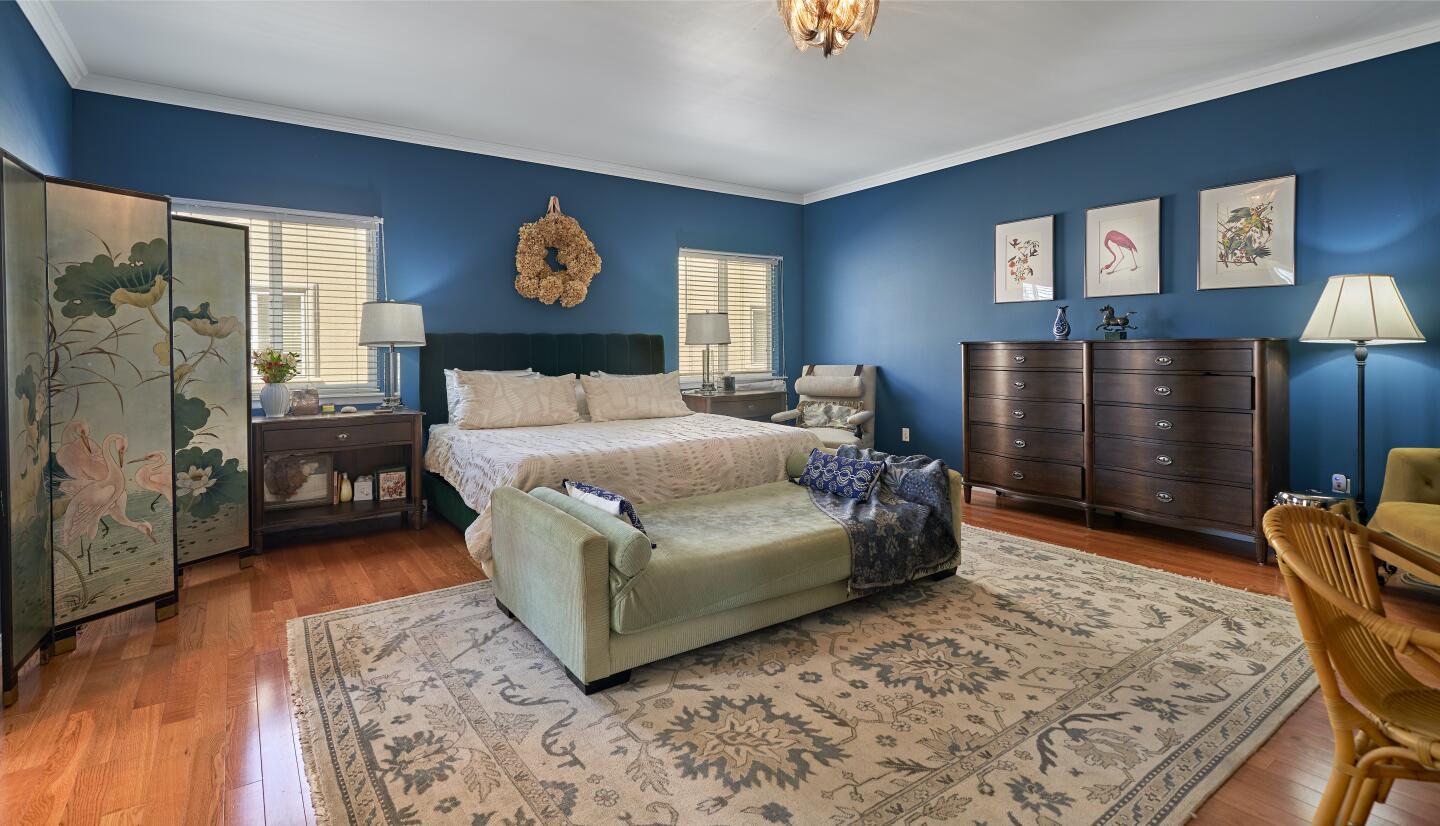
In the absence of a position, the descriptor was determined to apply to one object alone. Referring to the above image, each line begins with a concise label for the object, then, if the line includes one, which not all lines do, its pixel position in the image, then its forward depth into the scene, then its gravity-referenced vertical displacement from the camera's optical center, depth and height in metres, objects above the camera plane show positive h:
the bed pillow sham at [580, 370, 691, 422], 4.86 +0.02
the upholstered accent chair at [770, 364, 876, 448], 5.82 -0.05
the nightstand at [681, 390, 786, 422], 5.97 -0.03
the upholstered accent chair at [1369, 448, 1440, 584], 2.91 -0.46
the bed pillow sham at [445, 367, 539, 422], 4.74 +0.06
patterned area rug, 1.80 -0.99
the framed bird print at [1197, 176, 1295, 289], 4.00 +0.94
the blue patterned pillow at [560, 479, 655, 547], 2.65 -0.39
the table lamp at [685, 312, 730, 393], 5.98 +0.61
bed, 3.42 -0.28
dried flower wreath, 5.35 +1.10
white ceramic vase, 4.14 +0.02
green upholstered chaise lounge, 2.32 -0.64
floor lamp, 3.36 +0.37
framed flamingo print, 4.57 +0.98
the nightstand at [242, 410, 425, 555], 4.02 -0.30
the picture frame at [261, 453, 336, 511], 4.34 -0.48
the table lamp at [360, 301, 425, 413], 4.39 +0.49
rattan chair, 1.30 -0.53
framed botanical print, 5.16 +1.03
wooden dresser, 3.80 -0.18
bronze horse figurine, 4.53 +0.48
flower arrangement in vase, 4.14 +0.16
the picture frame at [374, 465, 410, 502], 4.55 -0.53
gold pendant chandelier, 2.32 +1.26
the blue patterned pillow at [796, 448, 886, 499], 3.39 -0.38
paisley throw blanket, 3.00 -0.56
